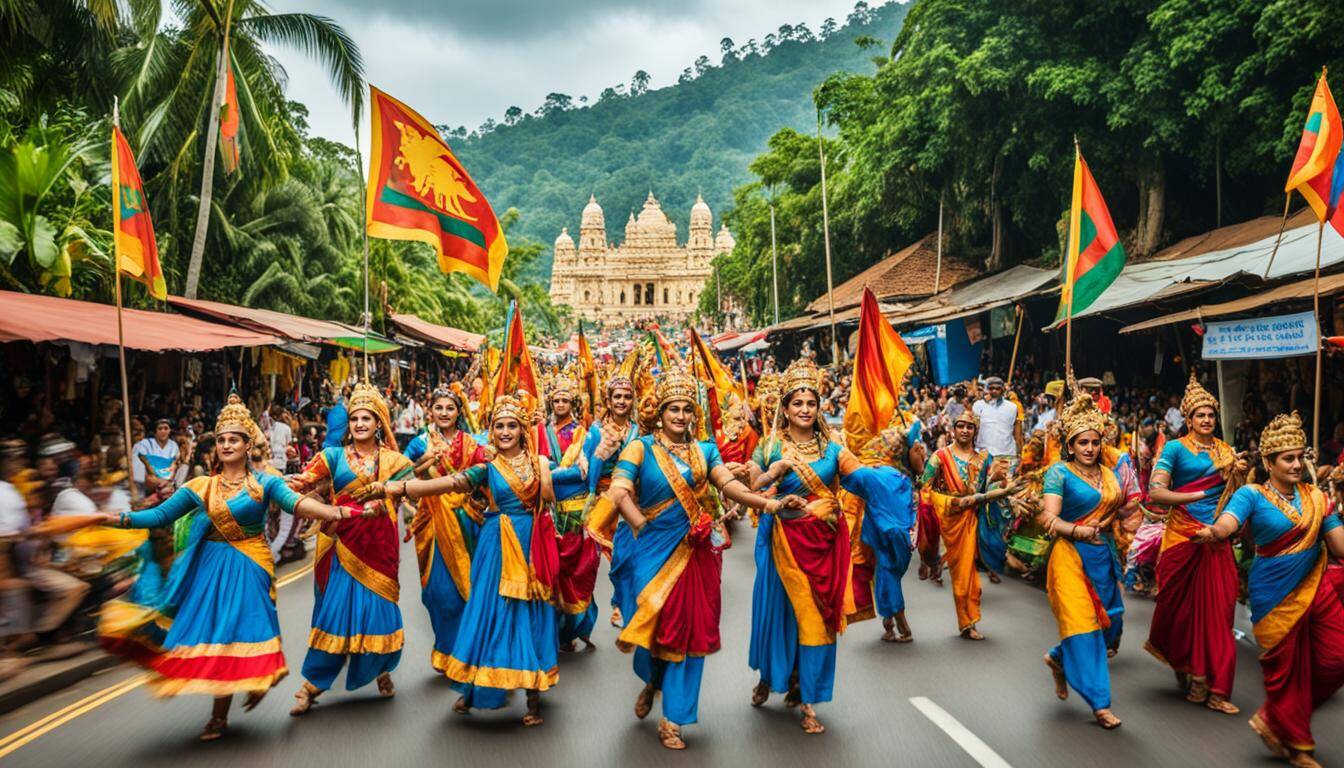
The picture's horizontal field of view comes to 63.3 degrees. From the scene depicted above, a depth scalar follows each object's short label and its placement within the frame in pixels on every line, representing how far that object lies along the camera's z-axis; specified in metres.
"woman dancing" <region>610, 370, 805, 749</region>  5.26
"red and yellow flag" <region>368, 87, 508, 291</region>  8.45
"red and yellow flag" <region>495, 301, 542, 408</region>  8.63
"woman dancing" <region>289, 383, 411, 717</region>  5.73
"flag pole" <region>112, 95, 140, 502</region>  6.79
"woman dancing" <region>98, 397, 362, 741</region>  5.11
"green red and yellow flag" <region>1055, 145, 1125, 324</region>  9.74
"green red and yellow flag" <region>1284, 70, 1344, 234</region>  7.81
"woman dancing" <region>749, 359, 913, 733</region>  5.45
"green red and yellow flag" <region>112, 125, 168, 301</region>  8.63
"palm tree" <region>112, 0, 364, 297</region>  17.55
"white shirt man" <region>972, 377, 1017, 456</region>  11.05
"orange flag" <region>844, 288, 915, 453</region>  7.38
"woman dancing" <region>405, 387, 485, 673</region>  6.24
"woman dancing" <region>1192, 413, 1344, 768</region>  4.86
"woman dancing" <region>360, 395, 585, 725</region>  5.40
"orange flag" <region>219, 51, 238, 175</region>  16.00
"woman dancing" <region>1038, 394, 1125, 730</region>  5.46
